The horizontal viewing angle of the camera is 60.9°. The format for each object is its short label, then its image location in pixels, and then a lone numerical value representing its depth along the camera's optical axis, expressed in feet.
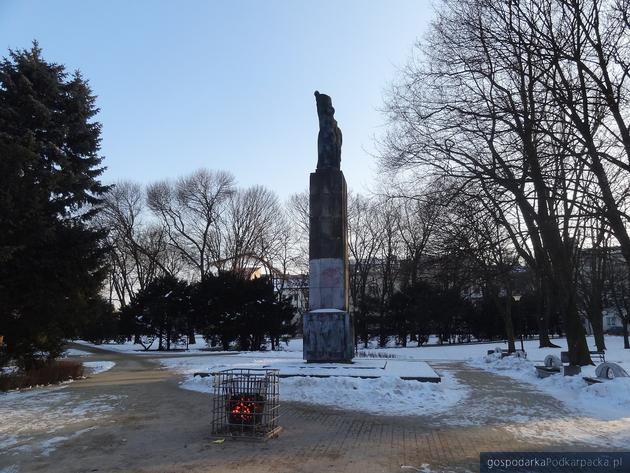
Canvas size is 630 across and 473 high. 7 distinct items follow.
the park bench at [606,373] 41.98
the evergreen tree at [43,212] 45.42
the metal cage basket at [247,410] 26.78
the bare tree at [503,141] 37.14
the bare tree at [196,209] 150.61
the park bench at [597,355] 64.21
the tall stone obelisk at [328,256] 56.49
